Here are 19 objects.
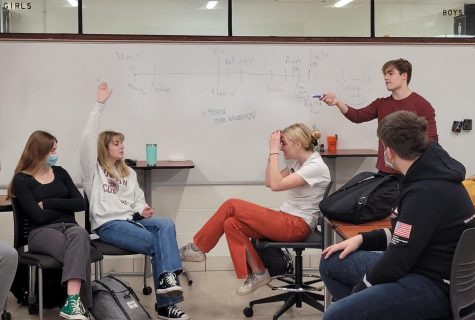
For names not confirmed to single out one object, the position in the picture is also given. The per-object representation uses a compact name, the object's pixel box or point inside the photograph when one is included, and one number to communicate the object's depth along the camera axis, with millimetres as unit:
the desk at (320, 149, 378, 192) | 4531
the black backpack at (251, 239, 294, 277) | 3730
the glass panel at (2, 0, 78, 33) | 4590
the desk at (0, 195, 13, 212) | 3662
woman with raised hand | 3539
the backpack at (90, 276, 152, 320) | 3381
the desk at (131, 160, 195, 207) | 4358
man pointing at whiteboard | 3773
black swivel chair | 3467
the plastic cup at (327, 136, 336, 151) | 4707
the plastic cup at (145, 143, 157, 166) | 4402
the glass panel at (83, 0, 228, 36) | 4633
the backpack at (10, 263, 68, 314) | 3801
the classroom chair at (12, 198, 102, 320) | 3336
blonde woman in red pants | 3488
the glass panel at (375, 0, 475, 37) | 4840
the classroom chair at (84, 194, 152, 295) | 3631
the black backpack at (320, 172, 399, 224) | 2842
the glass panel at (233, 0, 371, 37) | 4750
